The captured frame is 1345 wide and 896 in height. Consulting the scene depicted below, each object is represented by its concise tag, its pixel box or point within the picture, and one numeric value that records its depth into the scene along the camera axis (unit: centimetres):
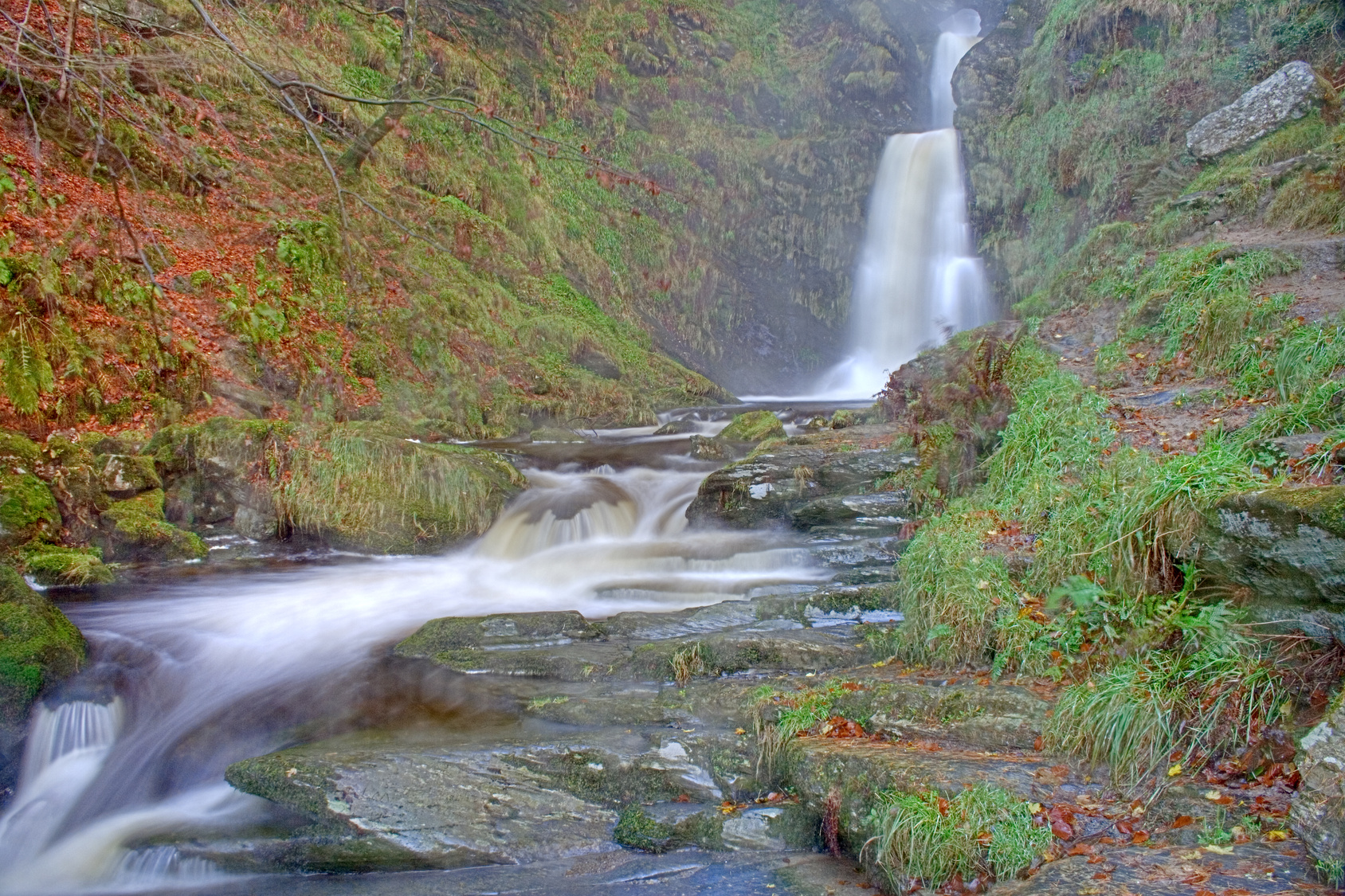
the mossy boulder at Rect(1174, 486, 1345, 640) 294
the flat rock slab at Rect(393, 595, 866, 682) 482
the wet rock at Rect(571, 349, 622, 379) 1438
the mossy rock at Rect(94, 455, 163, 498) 730
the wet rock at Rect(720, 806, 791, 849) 344
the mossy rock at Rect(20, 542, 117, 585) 650
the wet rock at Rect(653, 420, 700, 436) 1229
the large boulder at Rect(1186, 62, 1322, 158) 958
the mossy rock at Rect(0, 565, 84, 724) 445
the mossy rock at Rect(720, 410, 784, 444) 1100
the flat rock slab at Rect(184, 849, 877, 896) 315
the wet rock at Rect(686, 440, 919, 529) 752
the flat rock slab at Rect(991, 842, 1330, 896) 235
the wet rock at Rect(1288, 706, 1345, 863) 235
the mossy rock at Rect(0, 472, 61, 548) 654
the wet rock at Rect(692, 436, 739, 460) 1020
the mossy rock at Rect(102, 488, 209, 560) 715
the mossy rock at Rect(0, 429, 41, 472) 669
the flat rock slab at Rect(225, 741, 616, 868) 351
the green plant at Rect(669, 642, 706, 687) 475
